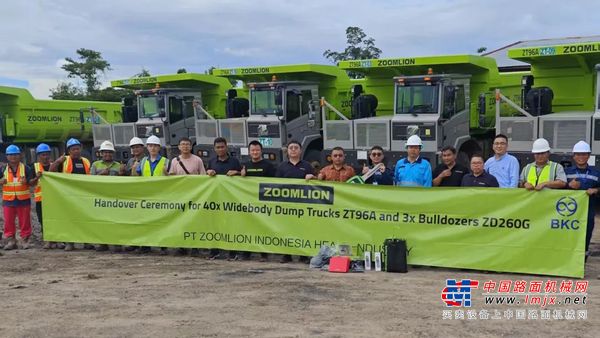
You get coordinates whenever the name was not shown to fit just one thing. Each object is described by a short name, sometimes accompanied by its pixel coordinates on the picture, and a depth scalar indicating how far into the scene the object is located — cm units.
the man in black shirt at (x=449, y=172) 734
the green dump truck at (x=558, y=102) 1137
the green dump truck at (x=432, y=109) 1334
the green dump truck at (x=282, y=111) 1586
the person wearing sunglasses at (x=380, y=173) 741
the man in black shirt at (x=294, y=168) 773
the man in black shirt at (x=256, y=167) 798
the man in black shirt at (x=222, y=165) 806
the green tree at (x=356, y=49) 4606
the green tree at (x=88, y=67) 4981
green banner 659
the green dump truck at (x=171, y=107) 1827
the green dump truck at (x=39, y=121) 2055
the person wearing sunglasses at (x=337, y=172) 766
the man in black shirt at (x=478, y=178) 702
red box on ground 702
